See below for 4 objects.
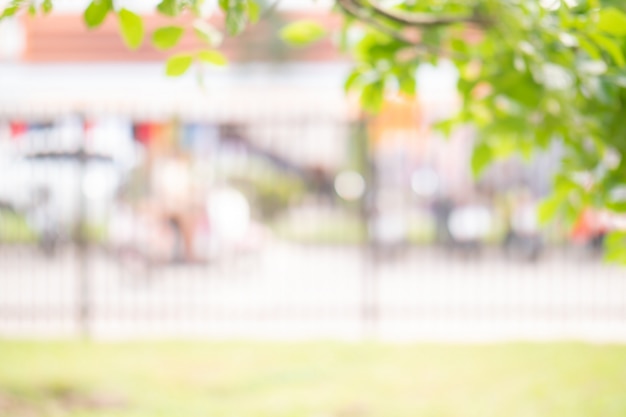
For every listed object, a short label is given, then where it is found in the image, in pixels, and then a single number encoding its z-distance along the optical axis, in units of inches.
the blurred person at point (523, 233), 863.9
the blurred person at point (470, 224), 914.6
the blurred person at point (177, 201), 732.1
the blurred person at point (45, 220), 629.1
